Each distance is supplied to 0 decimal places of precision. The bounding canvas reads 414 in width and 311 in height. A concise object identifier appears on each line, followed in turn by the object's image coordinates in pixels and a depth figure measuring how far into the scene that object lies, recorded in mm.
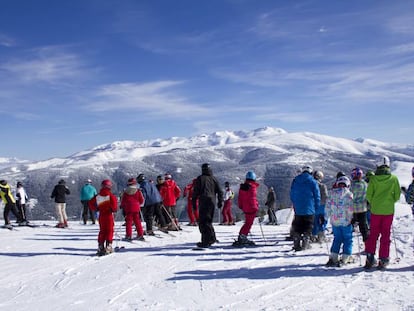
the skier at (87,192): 17781
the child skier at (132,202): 11844
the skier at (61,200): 17484
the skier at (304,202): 9557
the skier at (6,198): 15820
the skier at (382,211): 7492
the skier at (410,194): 7992
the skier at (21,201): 17734
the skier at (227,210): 19453
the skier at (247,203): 11008
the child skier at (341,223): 7809
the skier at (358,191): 8688
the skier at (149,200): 13219
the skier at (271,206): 20484
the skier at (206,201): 10891
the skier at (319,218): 10875
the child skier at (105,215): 10062
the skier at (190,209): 17797
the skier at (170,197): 15492
